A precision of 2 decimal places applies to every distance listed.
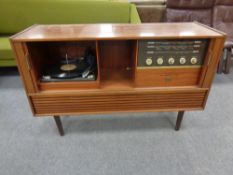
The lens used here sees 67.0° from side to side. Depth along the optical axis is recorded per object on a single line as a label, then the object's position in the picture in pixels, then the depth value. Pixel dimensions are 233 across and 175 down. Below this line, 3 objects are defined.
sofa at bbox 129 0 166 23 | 2.46
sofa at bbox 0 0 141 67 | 2.15
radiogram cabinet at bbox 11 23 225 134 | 0.94
